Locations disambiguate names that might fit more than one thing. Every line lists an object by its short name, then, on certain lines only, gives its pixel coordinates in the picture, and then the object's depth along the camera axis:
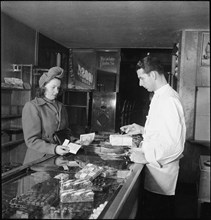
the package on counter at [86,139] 2.13
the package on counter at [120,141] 2.08
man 1.59
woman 1.87
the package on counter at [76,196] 1.08
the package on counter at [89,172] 1.34
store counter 0.98
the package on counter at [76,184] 1.18
